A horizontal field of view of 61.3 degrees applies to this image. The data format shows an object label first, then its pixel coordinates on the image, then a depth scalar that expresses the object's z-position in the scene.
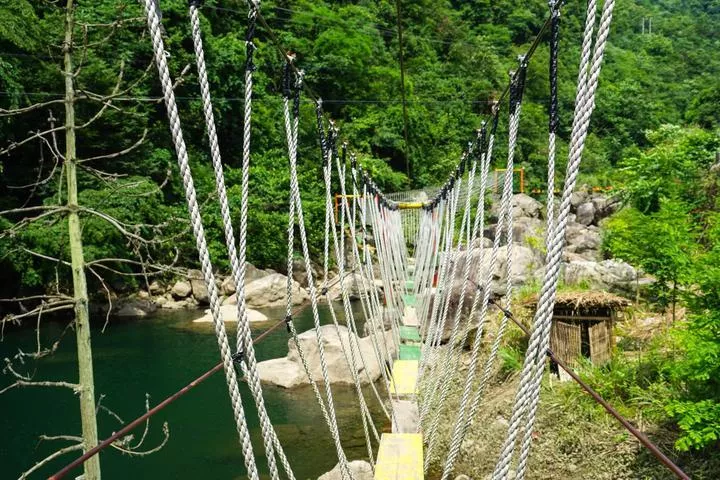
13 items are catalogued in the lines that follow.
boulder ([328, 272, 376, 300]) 9.43
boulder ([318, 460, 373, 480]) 3.10
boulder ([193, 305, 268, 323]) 7.57
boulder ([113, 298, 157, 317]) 8.07
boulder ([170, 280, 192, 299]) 8.84
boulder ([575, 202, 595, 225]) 11.38
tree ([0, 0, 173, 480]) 2.49
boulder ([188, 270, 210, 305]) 8.80
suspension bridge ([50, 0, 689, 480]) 0.77
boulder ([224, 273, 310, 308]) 8.55
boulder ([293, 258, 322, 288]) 9.70
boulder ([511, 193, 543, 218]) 11.06
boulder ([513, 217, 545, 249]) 5.99
